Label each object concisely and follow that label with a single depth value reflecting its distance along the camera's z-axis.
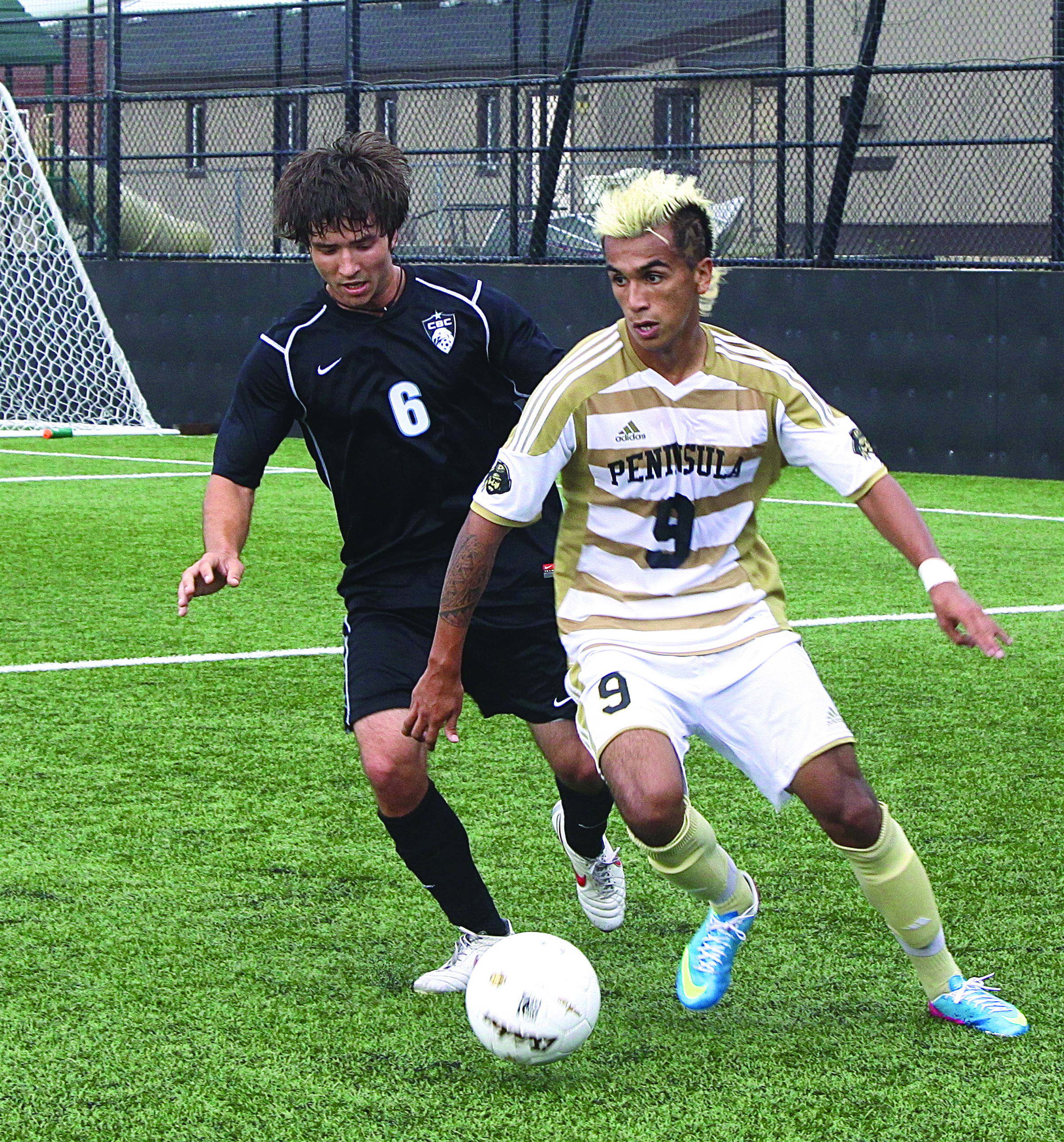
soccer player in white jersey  6.81
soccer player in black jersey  7.79
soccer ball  6.25
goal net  30.77
